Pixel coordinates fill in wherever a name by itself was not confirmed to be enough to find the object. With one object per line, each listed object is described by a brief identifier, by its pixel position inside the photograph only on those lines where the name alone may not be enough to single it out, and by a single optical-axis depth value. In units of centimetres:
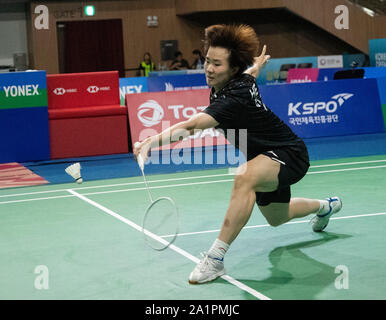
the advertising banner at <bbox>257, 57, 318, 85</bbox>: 1800
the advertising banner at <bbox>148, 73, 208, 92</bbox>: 1461
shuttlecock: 524
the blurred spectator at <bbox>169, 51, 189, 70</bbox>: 2242
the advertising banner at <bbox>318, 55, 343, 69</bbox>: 1967
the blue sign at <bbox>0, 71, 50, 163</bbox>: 959
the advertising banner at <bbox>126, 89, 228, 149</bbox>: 1010
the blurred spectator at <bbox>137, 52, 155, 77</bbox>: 2405
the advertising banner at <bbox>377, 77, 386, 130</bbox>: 1113
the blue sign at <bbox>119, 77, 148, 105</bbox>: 1530
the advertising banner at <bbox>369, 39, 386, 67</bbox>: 1822
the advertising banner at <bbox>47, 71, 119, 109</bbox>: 1009
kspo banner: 1070
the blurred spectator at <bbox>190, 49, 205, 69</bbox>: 2077
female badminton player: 398
